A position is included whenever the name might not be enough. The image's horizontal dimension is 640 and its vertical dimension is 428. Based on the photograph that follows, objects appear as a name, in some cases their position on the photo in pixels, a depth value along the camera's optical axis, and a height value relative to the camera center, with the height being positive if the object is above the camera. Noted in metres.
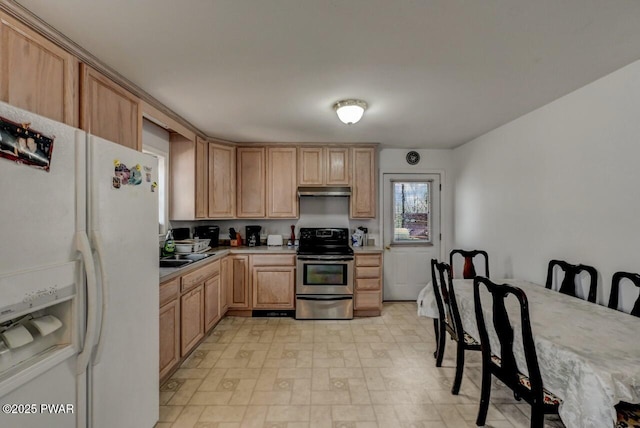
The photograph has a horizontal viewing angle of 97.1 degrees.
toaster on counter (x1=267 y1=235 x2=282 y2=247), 4.08 -0.39
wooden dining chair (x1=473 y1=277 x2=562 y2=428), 1.43 -0.85
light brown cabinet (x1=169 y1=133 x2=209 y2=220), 3.43 +0.44
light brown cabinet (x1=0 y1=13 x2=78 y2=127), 1.33 +0.73
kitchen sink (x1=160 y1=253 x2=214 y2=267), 2.68 -0.47
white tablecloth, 1.12 -0.63
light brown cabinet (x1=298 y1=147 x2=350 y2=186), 4.02 +0.68
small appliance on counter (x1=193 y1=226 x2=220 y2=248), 3.88 -0.27
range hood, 3.92 +0.32
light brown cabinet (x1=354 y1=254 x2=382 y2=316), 3.73 -0.93
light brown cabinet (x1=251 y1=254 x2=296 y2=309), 3.68 -0.93
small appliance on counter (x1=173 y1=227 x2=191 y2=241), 3.49 -0.24
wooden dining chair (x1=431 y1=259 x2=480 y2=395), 2.14 -0.91
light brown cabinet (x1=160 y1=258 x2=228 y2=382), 2.20 -0.90
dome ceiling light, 2.46 +0.92
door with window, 4.37 -0.27
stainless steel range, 3.62 -0.94
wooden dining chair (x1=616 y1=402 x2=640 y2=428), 1.16 -0.85
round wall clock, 4.36 +0.87
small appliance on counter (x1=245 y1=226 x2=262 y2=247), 4.11 -0.30
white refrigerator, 0.95 -0.26
